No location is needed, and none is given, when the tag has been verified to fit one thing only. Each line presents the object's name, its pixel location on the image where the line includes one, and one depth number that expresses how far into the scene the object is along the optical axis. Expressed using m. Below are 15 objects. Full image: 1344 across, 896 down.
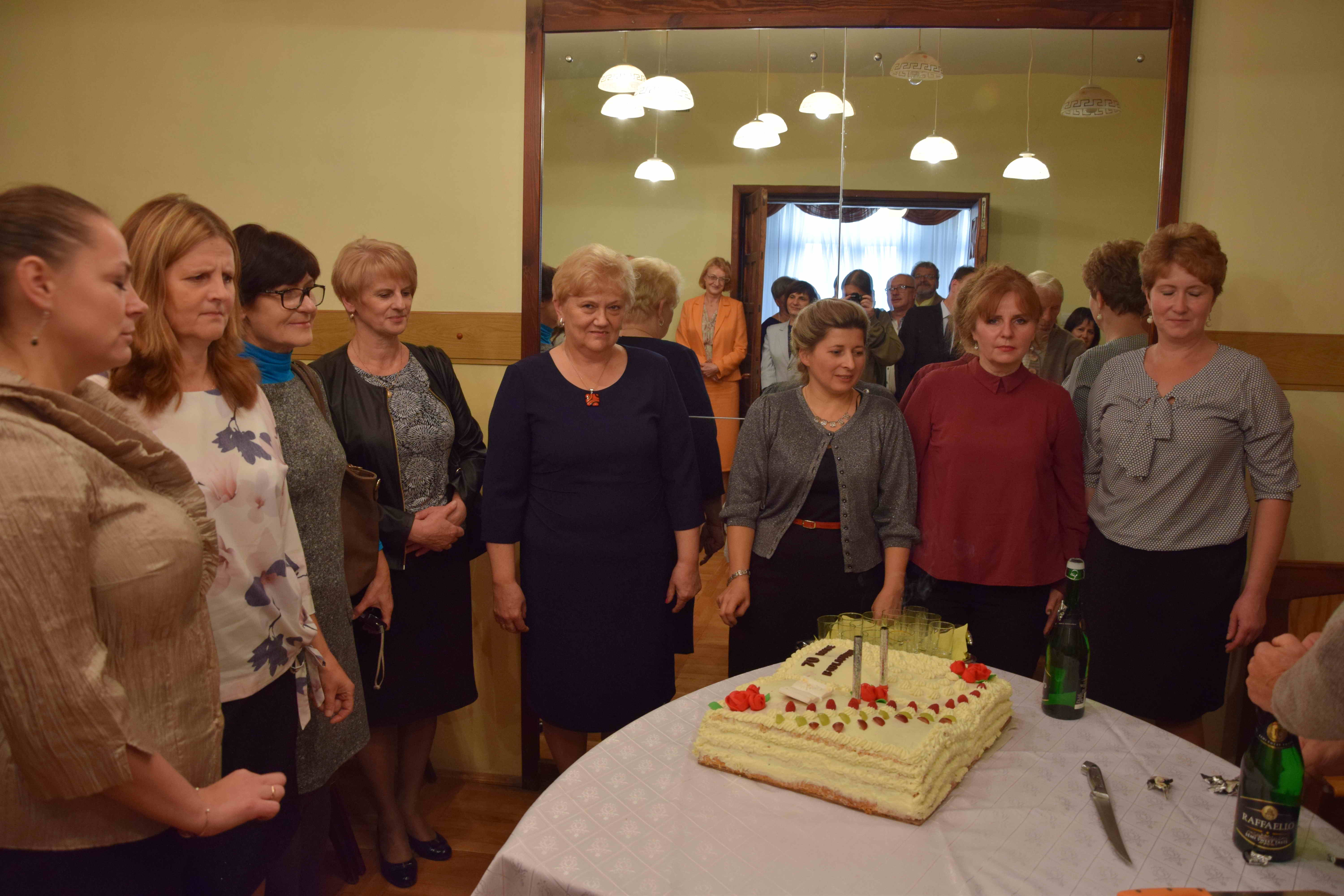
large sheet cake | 1.27
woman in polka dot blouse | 2.19
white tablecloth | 1.13
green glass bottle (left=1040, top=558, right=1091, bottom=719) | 1.60
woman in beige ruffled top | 0.94
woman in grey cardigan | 2.24
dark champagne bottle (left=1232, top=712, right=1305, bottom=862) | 1.17
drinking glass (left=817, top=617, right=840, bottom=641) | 1.81
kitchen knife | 1.20
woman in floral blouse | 1.45
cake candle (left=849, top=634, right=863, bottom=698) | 1.46
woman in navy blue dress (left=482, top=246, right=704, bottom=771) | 2.29
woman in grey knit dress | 1.77
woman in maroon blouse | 2.19
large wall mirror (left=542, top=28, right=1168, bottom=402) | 2.71
